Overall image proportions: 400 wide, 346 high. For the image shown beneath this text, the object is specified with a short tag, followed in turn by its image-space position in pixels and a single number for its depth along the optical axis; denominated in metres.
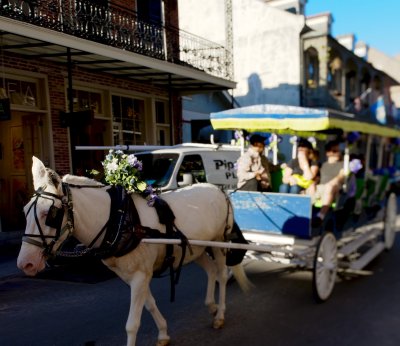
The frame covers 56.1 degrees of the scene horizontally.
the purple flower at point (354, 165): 5.62
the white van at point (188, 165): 8.22
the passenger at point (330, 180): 5.28
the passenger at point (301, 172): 6.07
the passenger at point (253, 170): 6.00
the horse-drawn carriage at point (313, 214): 4.96
